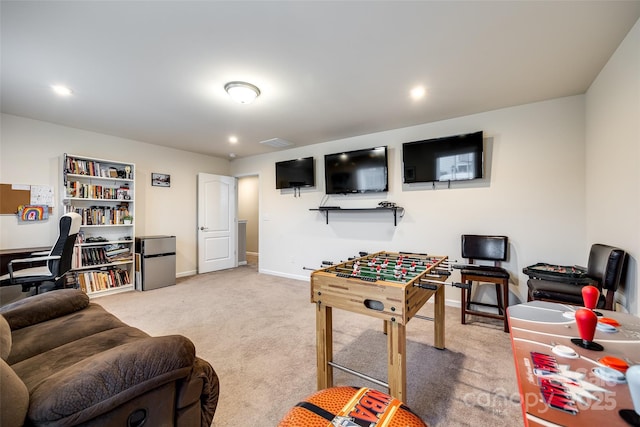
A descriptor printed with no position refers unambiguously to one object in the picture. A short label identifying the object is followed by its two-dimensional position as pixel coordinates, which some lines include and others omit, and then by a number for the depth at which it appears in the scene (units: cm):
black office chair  267
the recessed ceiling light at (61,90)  263
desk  308
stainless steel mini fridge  421
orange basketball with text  93
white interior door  536
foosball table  152
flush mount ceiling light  254
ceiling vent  439
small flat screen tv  464
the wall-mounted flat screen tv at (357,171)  388
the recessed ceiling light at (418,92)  266
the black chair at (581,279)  194
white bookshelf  373
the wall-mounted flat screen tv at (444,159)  320
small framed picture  473
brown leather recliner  85
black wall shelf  381
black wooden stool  274
